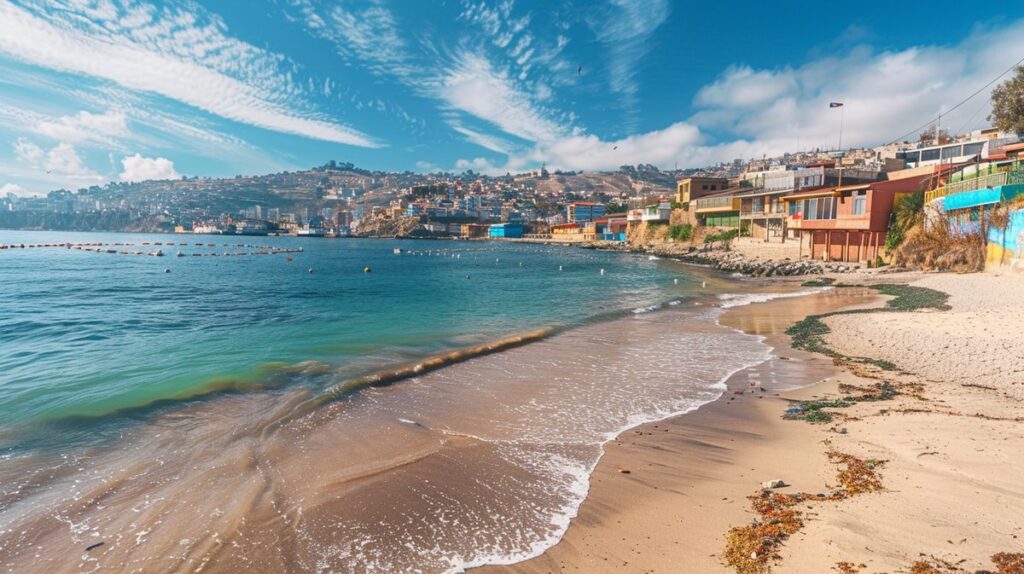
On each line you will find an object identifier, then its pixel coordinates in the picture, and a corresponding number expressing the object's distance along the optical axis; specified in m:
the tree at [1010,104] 35.47
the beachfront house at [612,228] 107.46
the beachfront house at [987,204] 21.41
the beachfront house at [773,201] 50.53
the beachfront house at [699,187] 75.81
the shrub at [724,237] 61.03
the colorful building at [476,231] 168.75
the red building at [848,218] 33.56
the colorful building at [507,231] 157.75
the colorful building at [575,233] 122.69
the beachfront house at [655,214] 85.06
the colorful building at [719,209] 62.72
